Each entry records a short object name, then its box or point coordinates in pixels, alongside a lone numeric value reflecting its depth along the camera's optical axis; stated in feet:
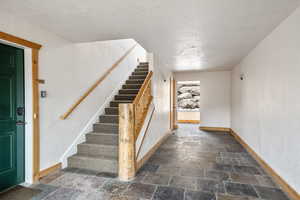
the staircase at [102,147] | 9.67
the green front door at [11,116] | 7.34
